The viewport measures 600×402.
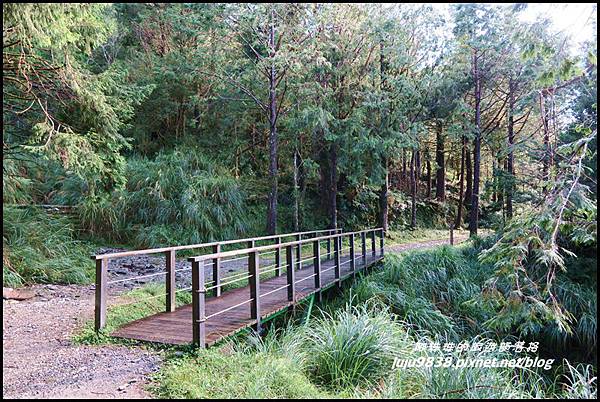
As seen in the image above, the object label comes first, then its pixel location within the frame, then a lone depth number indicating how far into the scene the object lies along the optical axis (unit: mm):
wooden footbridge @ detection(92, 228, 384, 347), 3916
